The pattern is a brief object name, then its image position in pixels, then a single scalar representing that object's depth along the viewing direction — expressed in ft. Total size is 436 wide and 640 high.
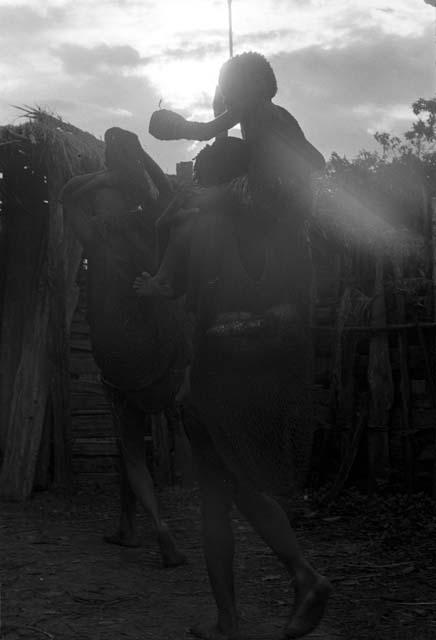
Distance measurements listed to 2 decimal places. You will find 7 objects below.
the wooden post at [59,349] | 24.80
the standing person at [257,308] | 10.62
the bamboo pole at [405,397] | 22.27
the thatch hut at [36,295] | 24.23
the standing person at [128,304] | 16.65
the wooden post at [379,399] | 22.97
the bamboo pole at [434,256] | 21.67
